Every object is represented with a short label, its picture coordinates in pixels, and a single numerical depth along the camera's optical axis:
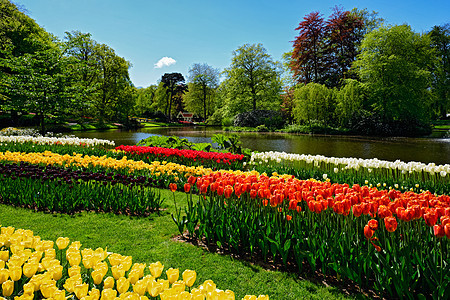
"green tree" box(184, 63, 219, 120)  55.34
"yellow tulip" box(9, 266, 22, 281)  1.60
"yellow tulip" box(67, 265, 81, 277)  1.63
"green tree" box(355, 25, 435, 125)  24.80
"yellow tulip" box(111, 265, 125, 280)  1.61
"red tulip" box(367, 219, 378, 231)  2.39
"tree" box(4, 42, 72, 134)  15.73
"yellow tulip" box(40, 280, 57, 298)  1.48
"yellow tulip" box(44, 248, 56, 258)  1.85
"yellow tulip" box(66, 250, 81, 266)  1.73
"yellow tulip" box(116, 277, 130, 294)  1.51
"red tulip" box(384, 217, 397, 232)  2.38
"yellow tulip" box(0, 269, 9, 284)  1.58
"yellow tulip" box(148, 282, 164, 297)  1.48
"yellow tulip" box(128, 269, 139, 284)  1.59
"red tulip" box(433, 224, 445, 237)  2.17
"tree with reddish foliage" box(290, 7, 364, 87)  33.75
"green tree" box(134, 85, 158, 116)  64.90
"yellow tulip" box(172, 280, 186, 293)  1.47
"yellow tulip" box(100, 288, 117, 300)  1.43
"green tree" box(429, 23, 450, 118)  32.71
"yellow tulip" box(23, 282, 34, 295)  1.49
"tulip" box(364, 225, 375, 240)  2.38
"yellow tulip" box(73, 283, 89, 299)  1.47
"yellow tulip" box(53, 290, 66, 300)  1.45
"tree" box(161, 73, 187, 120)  64.75
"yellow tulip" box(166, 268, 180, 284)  1.58
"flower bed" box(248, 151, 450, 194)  6.11
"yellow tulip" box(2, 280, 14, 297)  1.52
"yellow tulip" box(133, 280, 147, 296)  1.47
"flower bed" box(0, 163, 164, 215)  4.75
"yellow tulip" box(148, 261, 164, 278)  1.60
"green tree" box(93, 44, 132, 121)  37.03
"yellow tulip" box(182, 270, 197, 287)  1.55
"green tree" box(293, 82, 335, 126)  28.56
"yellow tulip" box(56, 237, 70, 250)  1.96
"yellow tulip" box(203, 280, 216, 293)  1.48
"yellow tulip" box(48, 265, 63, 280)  1.64
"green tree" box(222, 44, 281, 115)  39.09
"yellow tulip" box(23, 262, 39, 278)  1.62
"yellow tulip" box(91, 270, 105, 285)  1.59
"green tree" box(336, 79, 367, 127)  26.09
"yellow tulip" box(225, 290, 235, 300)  1.36
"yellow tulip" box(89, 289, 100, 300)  1.43
